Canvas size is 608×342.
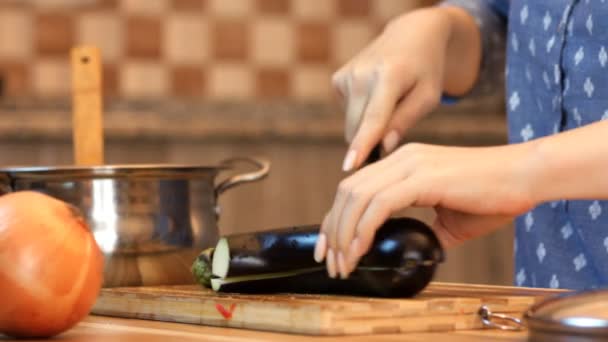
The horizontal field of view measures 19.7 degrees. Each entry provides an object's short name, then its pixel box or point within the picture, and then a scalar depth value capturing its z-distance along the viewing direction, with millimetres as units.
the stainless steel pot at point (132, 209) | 1361
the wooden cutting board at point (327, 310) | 1120
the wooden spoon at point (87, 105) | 1478
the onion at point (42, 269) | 1098
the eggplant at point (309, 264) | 1207
